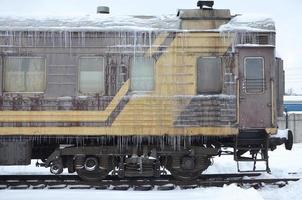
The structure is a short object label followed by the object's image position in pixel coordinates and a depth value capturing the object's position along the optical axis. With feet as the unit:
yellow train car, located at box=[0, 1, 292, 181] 34.53
